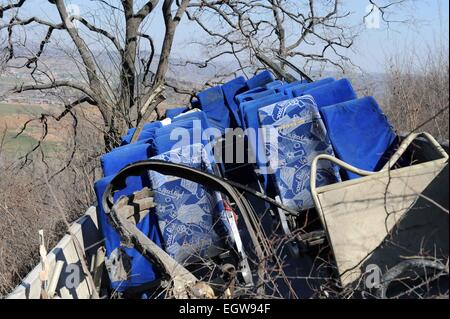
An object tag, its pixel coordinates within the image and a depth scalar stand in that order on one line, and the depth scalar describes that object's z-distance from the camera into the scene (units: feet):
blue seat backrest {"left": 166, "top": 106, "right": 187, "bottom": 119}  25.30
